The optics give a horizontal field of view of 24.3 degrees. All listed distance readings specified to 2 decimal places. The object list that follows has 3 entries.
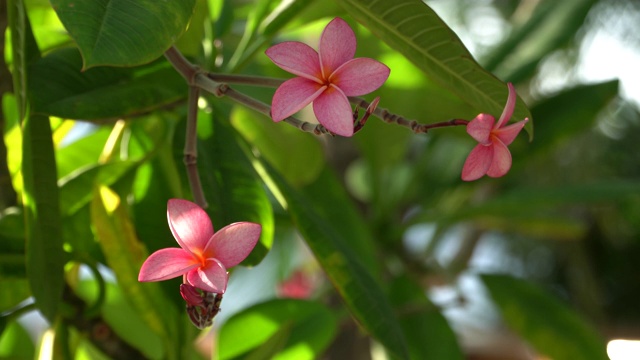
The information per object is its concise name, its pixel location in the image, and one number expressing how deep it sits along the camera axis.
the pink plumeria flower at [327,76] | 0.78
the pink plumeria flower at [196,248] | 0.78
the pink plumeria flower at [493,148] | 0.82
